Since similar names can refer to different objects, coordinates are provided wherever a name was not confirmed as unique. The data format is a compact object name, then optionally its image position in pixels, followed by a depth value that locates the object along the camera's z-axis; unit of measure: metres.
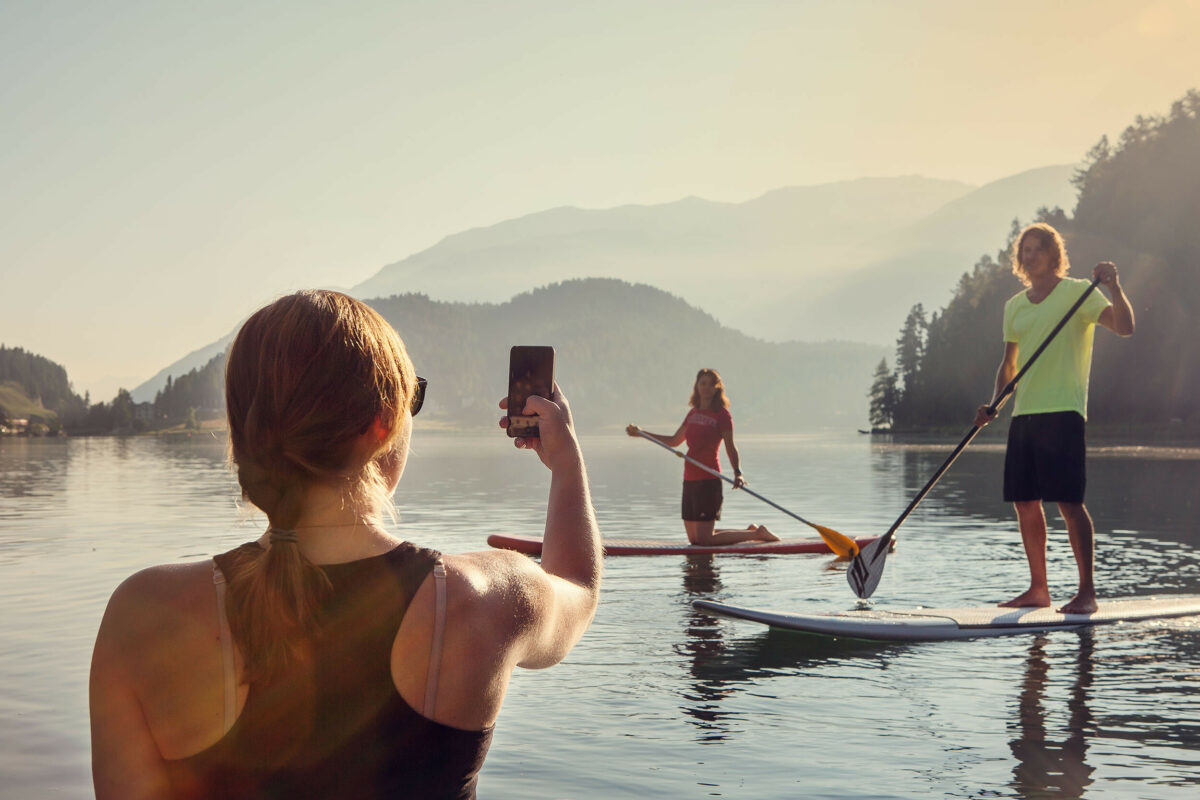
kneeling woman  15.41
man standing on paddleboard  9.13
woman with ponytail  1.72
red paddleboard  15.63
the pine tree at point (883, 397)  141.12
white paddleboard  9.05
